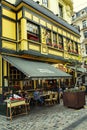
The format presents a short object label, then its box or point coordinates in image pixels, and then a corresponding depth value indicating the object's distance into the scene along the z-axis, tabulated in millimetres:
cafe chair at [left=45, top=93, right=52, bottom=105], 11703
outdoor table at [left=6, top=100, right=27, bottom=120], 8461
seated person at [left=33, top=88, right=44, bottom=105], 11297
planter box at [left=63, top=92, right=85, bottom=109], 10086
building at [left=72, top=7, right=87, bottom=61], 41822
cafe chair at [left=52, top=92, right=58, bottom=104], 12014
